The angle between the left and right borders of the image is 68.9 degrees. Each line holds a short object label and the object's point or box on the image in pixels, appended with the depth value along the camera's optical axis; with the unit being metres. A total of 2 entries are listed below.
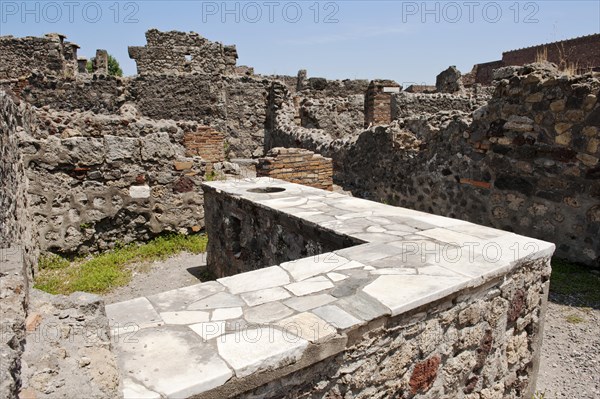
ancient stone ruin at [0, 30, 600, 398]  1.70
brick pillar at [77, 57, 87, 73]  20.96
